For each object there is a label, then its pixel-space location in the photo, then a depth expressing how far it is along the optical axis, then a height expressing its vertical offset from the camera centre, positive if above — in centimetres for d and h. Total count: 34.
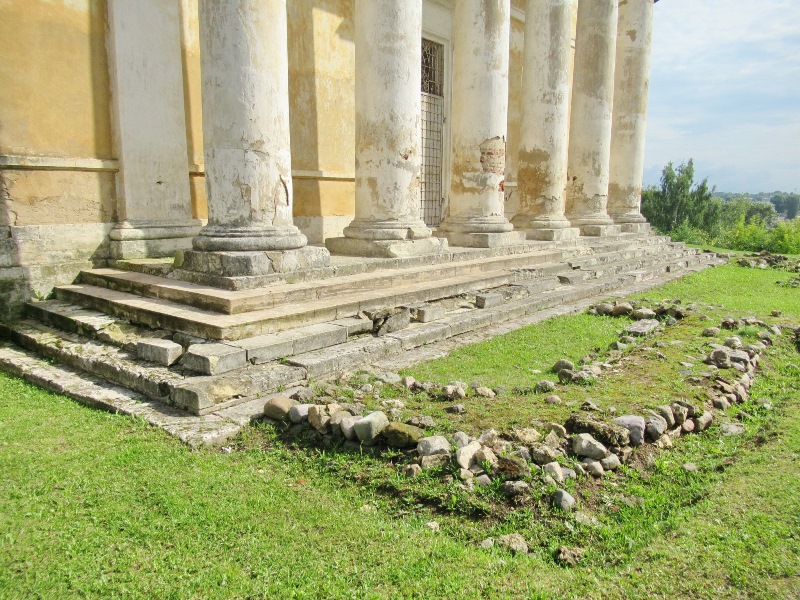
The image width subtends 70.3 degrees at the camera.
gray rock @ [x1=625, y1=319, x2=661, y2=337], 709 -142
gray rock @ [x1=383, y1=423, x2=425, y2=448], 369 -143
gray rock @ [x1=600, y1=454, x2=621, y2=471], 347 -151
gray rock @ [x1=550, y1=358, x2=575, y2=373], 541 -143
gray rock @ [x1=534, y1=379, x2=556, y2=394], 476 -143
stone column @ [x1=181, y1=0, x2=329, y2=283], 608 +84
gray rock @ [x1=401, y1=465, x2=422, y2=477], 343 -155
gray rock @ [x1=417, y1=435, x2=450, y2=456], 355 -144
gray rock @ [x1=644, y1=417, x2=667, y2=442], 385 -144
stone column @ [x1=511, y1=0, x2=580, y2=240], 1184 +196
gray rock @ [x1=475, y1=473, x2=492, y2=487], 327 -152
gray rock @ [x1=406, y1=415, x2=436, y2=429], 394 -144
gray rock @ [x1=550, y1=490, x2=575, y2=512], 305 -153
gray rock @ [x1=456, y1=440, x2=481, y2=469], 338 -143
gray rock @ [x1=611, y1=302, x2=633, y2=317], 827 -137
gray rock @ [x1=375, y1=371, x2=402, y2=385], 500 -144
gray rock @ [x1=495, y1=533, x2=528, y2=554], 280 -162
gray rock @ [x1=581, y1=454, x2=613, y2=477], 338 -150
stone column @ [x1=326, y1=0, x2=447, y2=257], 813 +121
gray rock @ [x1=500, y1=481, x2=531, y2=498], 313 -150
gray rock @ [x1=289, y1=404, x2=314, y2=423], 414 -144
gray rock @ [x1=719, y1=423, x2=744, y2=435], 420 -158
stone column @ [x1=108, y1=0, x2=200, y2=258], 744 +118
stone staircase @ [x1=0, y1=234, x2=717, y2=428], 477 -114
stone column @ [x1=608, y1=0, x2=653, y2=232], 1527 +279
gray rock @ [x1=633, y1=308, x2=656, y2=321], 793 -138
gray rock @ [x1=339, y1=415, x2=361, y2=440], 386 -144
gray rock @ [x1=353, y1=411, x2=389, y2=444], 377 -141
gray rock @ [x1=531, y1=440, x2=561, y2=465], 340 -143
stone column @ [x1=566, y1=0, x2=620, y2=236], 1362 +234
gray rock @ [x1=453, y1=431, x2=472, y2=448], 363 -144
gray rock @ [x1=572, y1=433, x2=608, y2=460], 351 -143
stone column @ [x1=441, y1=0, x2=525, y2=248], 1003 +160
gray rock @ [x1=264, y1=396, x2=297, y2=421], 422 -143
